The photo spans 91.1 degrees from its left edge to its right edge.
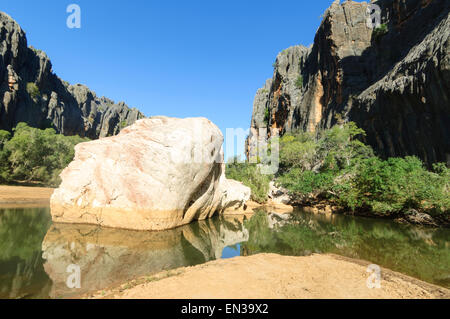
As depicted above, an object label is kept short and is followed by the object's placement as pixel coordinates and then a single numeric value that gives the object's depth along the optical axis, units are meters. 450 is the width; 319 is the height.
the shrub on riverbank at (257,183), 22.48
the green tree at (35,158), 24.38
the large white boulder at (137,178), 8.70
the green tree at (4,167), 22.33
